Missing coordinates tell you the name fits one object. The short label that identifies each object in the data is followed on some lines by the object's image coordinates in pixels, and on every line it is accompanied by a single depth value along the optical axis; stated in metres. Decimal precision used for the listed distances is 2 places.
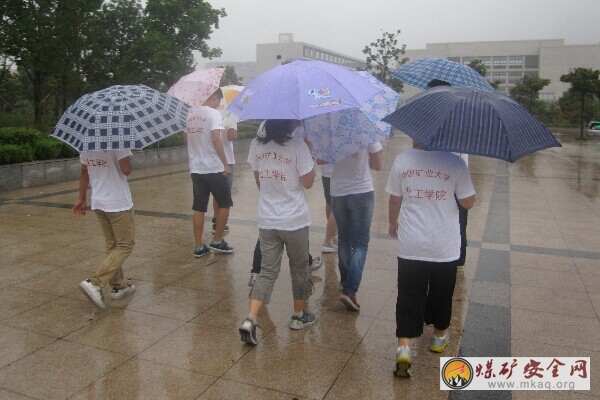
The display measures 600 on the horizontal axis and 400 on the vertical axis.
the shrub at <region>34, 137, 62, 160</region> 10.38
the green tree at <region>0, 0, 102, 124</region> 13.03
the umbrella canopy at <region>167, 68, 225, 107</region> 5.14
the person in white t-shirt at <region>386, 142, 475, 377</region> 3.09
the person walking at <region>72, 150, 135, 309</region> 4.15
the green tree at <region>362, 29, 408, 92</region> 31.86
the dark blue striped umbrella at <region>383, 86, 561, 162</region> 2.78
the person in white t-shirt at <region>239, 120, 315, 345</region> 3.48
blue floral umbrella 3.85
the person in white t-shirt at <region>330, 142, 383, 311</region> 4.07
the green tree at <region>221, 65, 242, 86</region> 33.96
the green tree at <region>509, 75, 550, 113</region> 39.81
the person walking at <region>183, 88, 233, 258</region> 5.35
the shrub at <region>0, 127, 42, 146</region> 9.97
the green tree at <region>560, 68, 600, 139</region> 28.72
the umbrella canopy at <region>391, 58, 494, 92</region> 4.29
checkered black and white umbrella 3.73
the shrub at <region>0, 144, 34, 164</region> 9.56
